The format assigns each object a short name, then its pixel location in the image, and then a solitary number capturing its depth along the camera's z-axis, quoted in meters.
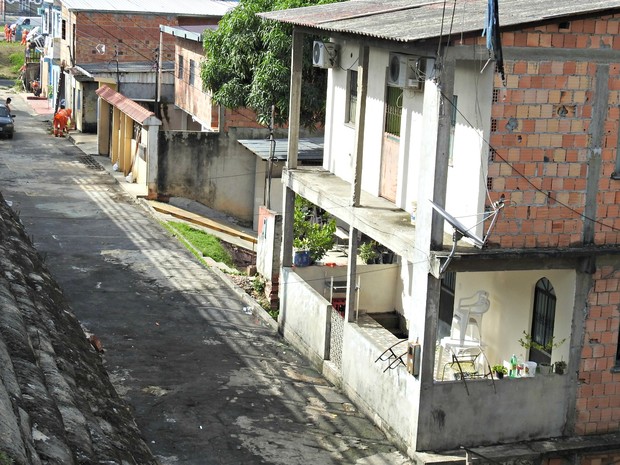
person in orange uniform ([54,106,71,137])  40.66
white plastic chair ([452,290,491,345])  14.86
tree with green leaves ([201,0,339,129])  24.73
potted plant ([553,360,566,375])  13.59
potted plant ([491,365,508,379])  13.55
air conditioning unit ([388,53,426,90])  14.05
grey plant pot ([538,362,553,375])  13.77
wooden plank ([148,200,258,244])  27.08
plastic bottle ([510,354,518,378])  13.75
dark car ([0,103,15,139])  38.34
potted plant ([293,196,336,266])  19.19
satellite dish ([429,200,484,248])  12.23
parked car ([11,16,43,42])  79.43
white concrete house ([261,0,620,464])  12.49
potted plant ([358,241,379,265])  19.38
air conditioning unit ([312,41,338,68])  17.69
